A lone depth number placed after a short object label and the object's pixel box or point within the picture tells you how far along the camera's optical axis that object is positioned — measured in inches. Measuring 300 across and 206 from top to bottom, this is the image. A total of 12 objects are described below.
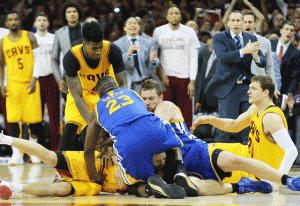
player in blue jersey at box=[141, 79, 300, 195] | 288.1
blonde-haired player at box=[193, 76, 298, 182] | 319.3
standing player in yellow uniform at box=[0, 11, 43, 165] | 588.7
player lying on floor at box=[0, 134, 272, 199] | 299.3
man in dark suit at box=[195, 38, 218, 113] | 631.8
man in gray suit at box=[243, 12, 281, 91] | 459.2
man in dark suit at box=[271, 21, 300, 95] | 537.3
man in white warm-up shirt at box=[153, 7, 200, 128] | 543.2
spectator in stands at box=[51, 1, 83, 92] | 544.1
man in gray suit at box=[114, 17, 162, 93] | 531.2
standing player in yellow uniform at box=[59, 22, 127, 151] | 362.0
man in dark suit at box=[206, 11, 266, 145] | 447.2
